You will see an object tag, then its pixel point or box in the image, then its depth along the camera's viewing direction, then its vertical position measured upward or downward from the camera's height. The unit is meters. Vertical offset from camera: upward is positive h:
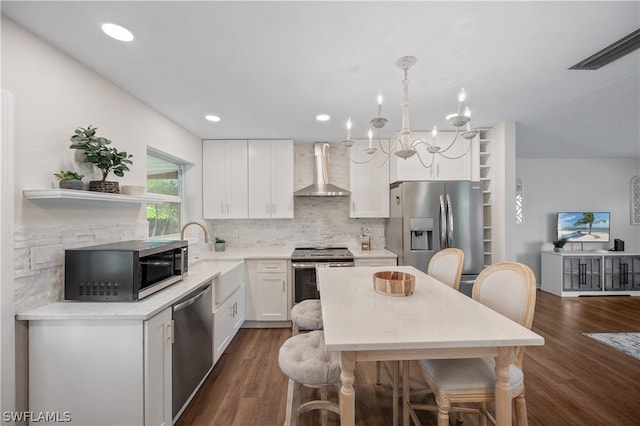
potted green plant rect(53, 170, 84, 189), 1.64 +0.21
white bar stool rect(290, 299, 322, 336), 2.14 -0.79
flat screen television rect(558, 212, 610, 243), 5.23 -0.24
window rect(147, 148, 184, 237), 3.00 +0.29
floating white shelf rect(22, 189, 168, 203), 1.50 +0.12
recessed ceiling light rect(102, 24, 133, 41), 1.58 +1.05
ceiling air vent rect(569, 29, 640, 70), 1.72 +1.05
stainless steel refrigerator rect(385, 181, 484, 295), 3.32 -0.09
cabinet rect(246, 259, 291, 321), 3.43 -0.93
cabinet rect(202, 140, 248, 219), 3.92 +0.56
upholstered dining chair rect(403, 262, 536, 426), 1.30 -0.77
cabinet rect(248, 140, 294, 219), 3.91 +0.53
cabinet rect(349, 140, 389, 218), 3.94 +0.39
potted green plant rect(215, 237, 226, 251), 3.94 -0.42
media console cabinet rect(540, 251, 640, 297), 4.80 -1.03
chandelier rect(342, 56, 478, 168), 1.45 +0.51
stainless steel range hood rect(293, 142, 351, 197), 3.78 +0.52
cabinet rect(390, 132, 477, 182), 3.55 +0.60
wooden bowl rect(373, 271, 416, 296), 1.69 -0.44
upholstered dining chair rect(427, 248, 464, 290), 2.12 -0.43
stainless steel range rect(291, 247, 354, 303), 3.41 -0.67
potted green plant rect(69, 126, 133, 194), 1.83 +0.41
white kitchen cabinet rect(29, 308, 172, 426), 1.49 -0.81
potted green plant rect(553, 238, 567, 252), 5.12 -0.56
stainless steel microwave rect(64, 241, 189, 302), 1.67 -0.35
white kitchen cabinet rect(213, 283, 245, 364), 2.49 -1.05
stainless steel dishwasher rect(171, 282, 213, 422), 1.82 -0.93
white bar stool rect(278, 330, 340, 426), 1.45 -0.80
